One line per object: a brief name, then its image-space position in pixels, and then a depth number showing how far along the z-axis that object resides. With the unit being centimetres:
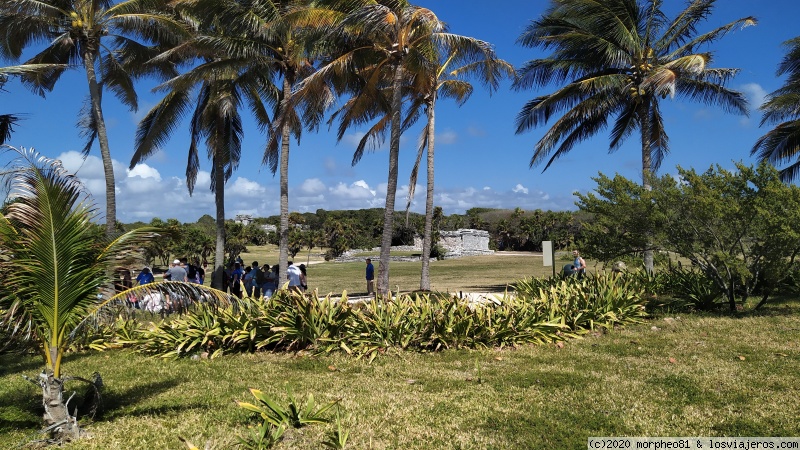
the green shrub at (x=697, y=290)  1115
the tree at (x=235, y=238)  4541
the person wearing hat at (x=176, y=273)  1245
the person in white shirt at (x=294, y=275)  1317
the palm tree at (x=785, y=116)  1695
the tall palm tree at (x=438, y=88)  1487
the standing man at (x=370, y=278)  1746
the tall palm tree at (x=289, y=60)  1155
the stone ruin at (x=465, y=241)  5347
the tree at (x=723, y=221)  988
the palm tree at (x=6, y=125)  1011
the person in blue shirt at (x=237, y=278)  1551
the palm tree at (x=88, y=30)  1241
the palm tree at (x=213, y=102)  1328
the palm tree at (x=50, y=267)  466
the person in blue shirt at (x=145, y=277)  1234
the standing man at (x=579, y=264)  1358
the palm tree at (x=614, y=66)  1505
